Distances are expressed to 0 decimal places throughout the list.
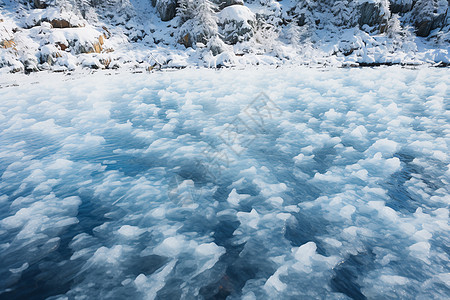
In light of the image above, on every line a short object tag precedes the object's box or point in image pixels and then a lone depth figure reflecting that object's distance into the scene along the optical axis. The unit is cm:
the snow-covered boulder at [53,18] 1897
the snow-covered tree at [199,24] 2219
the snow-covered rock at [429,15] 2314
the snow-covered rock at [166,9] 2554
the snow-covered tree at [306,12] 2730
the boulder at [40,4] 2180
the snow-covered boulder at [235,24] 2334
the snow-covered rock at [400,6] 2588
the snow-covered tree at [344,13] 2581
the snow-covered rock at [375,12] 2431
